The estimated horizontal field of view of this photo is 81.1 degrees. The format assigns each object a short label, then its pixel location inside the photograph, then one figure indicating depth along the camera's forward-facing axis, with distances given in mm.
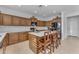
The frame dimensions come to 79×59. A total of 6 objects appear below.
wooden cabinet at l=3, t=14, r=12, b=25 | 2161
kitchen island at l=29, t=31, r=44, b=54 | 1732
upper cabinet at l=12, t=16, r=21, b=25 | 2666
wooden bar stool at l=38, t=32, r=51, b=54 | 1741
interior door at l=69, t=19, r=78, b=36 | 4640
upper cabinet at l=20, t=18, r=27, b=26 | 3119
